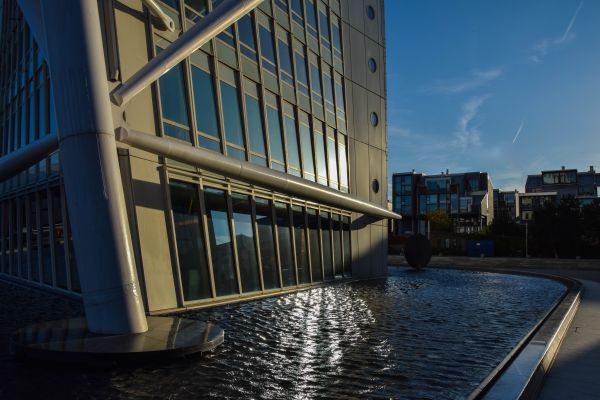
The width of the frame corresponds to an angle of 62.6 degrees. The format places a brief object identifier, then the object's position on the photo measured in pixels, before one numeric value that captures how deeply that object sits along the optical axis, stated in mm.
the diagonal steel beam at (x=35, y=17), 8180
